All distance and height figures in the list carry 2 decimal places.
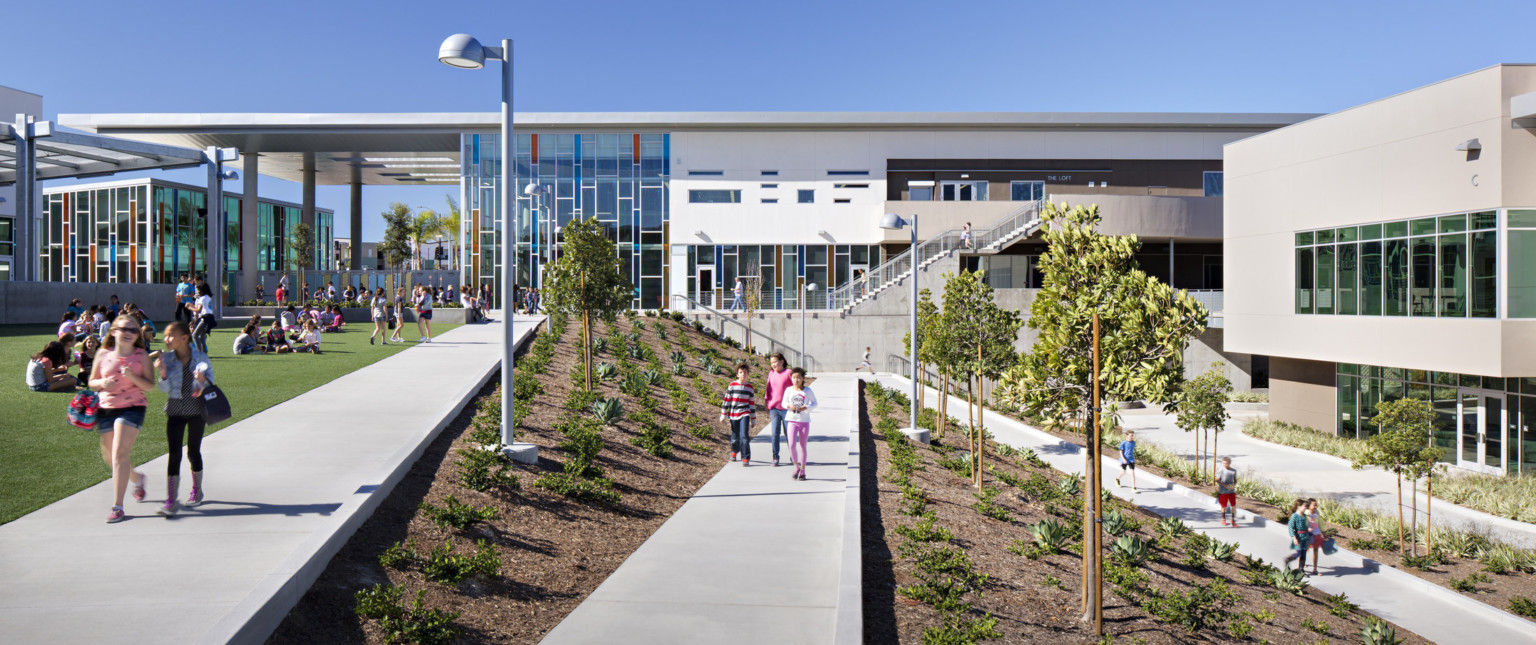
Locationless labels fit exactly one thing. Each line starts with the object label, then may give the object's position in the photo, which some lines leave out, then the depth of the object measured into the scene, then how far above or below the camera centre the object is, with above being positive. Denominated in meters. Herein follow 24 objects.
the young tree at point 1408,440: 15.69 -2.14
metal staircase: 37.50 +2.87
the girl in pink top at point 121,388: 7.50 -0.58
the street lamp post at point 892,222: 17.45 +1.85
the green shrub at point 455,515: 8.17 -1.80
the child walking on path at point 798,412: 12.20 -1.28
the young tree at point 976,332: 17.34 -0.29
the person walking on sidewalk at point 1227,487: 16.44 -3.12
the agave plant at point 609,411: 13.79 -1.43
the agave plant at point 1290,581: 11.91 -3.50
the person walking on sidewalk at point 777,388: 12.94 -1.01
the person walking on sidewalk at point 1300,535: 13.91 -3.36
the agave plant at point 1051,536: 10.61 -2.57
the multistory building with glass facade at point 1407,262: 19.95 +1.40
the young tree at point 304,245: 48.34 +3.95
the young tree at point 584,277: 17.80 +0.81
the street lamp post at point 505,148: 10.49 +2.10
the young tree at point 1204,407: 21.39 -2.14
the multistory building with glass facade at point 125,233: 55.09 +5.32
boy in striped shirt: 13.27 -1.34
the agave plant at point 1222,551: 12.89 -3.35
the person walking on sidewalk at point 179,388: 7.73 -0.60
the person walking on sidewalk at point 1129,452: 18.92 -2.84
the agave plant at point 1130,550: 10.66 -2.77
